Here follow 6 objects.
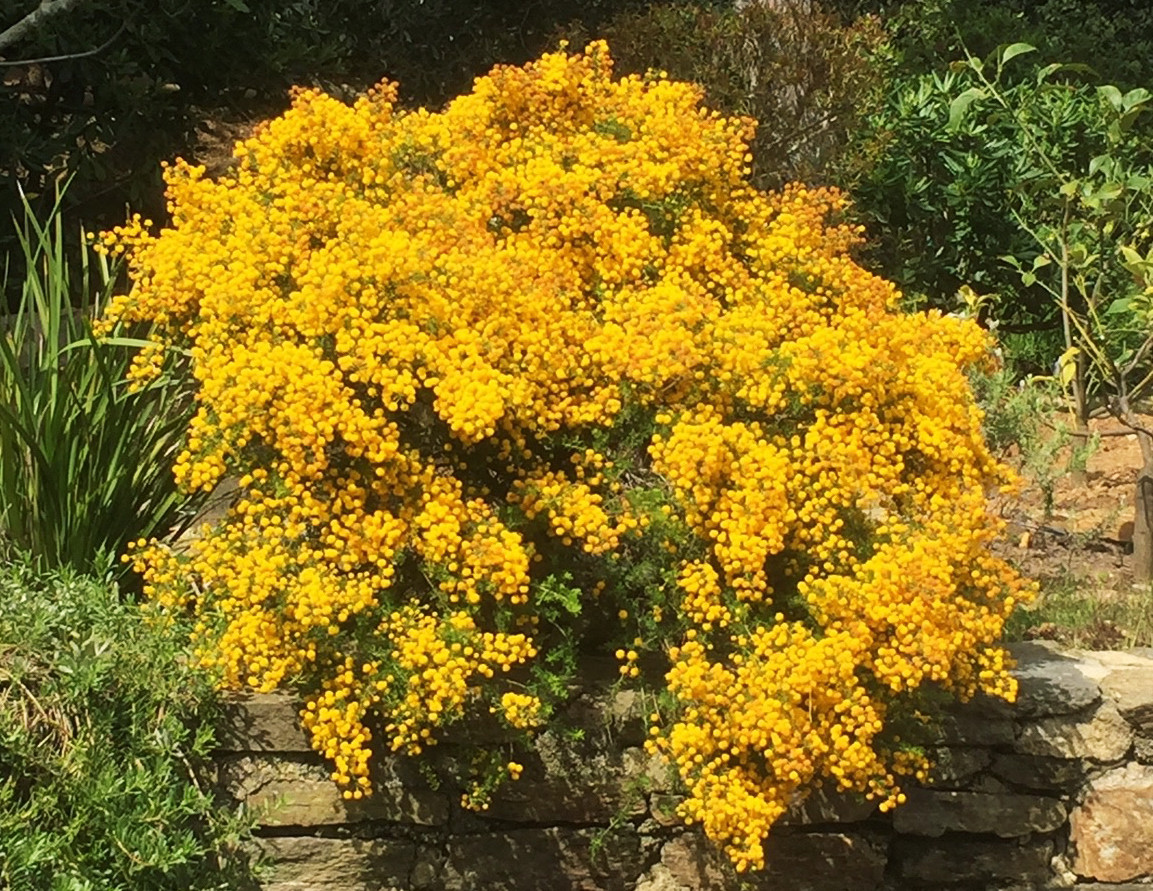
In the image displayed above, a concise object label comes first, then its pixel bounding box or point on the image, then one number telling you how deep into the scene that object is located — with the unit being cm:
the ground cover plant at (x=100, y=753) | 343
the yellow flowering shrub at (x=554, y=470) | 358
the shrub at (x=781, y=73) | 720
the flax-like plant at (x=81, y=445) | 398
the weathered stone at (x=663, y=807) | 404
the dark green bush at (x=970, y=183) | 768
